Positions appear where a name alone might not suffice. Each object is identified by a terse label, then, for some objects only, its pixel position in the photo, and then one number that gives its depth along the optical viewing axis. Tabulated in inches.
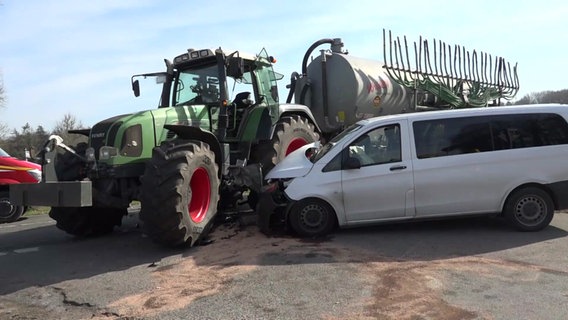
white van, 291.1
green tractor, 263.6
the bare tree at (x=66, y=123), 2225.4
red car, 472.1
